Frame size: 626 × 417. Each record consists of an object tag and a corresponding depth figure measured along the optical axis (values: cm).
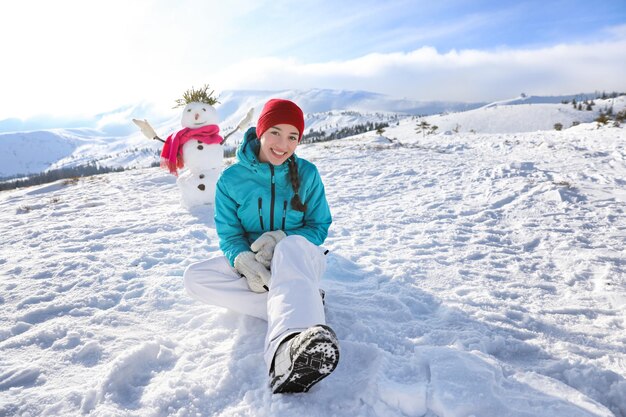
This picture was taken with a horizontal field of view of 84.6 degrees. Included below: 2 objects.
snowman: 597
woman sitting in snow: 203
